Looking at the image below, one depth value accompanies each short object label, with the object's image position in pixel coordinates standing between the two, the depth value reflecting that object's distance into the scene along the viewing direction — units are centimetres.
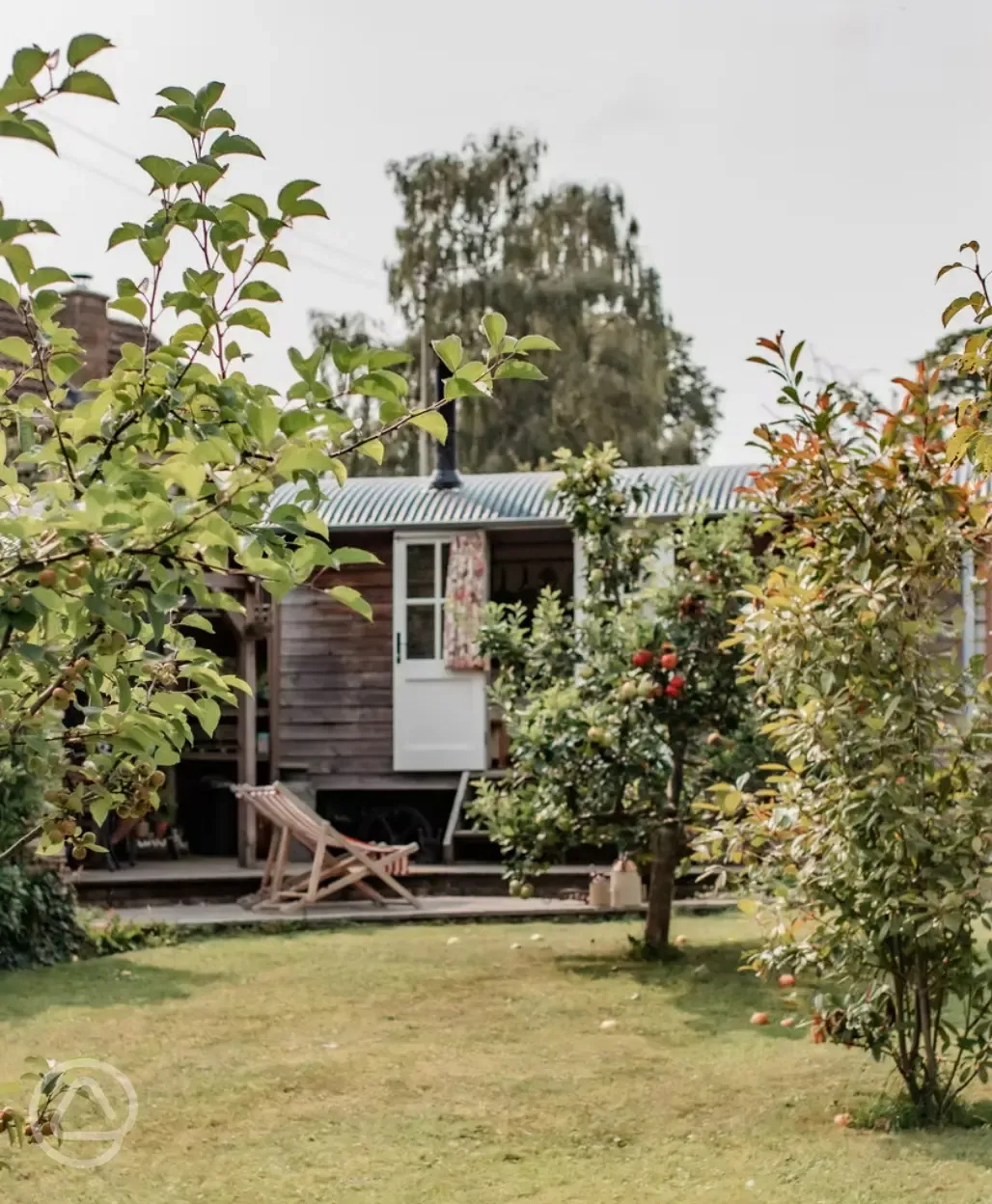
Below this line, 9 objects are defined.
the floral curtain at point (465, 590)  1333
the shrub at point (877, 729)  434
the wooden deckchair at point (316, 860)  992
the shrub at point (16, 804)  749
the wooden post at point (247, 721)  1244
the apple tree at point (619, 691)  773
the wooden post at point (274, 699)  1326
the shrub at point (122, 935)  871
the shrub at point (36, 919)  809
